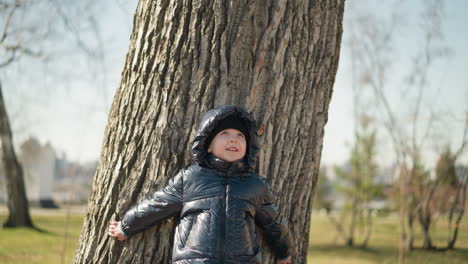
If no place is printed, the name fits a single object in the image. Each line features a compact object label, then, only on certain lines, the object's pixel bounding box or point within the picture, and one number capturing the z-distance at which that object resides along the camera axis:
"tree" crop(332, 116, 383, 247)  14.35
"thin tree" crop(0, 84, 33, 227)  12.77
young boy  2.13
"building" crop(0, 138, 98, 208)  26.49
